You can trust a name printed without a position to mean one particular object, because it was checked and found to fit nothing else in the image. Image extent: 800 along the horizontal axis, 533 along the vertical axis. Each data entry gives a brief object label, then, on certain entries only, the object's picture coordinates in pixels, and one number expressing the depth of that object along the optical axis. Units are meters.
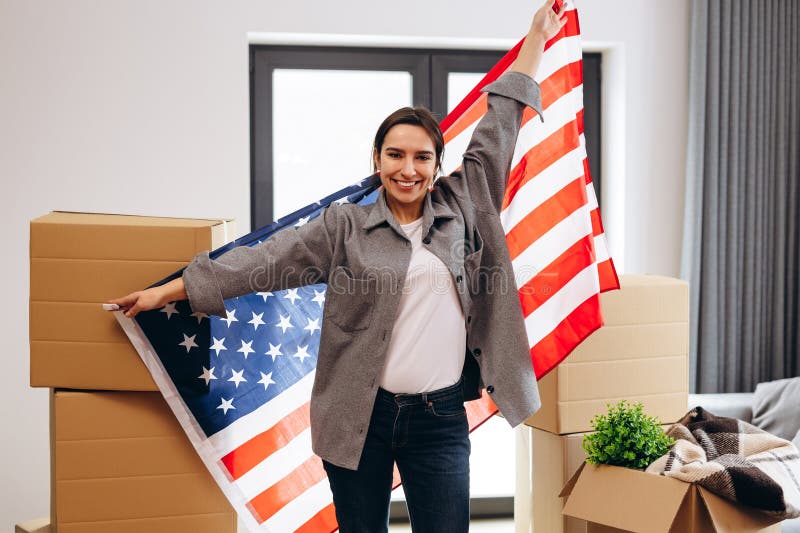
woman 1.70
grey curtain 3.26
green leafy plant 1.98
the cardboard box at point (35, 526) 2.08
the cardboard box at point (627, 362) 2.27
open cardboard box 1.83
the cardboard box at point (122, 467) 1.94
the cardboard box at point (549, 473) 2.28
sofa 2.85
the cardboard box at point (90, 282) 1.88
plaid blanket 1.81
